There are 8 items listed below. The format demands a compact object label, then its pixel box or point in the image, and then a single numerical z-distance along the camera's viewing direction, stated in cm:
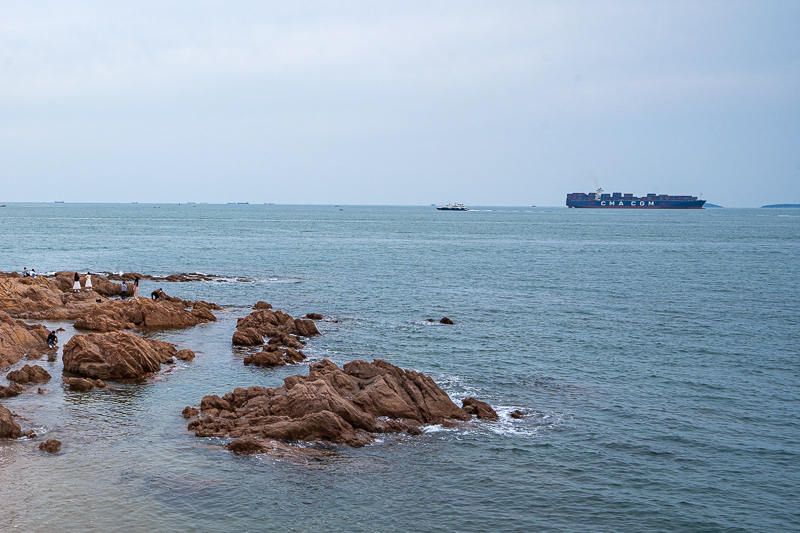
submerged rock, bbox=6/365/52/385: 3569
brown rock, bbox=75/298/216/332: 5050
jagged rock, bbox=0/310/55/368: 3959
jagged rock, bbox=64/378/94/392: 3525
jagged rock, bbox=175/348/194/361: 4244
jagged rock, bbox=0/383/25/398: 3334
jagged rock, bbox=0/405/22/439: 2758
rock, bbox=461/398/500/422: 3284
